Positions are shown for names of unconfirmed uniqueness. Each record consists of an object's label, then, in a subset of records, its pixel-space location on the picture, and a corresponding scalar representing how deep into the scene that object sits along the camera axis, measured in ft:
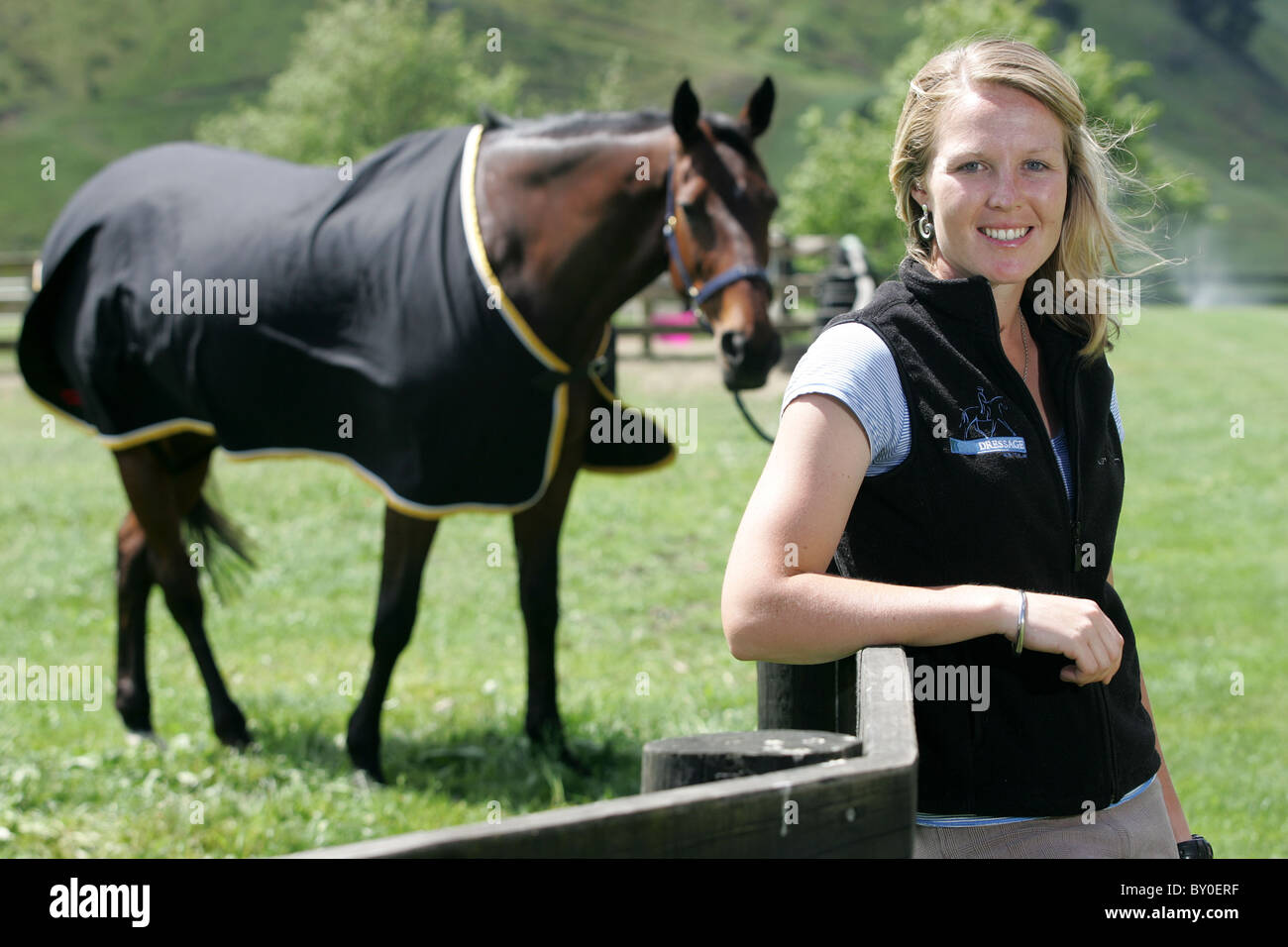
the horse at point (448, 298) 14.85
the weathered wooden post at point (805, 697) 5.98
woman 5.11
